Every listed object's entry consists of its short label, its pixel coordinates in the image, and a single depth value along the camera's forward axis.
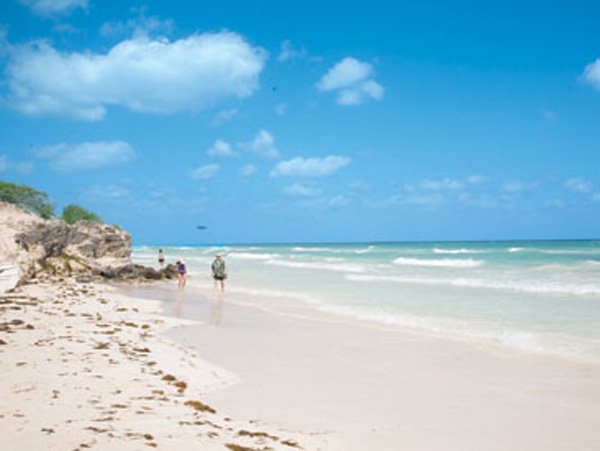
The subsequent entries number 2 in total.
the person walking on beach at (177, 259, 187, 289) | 21.55
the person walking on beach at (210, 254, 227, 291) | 20.48
